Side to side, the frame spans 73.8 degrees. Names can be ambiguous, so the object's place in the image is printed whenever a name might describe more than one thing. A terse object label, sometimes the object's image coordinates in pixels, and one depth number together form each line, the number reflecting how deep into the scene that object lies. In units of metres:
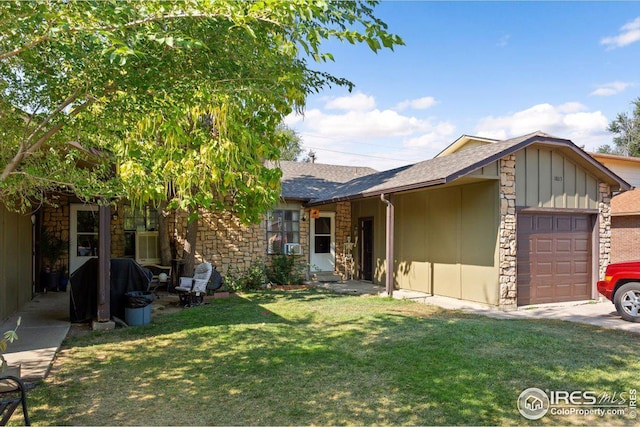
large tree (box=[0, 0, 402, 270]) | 2.68
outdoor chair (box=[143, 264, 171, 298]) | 11.02
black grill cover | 7.10
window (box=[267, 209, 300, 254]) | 12.79
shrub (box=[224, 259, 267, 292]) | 11.21
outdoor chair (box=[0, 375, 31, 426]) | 2.63
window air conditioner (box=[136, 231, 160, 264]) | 11.77
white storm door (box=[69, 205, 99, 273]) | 11.58
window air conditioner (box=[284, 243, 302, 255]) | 12.83
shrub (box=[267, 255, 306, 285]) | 12.12
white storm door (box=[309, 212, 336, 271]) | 13.46
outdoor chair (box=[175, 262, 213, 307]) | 9.12
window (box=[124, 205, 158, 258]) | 11.77
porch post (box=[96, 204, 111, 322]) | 6.79
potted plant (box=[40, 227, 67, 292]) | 10.99
